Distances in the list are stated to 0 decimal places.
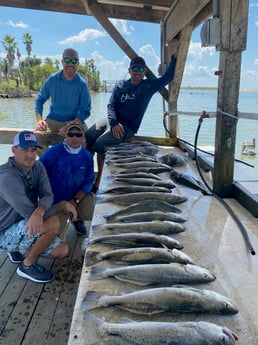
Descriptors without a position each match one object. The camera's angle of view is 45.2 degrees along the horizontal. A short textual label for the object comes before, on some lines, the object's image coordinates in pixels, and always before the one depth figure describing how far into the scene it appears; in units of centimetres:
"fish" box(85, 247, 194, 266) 176
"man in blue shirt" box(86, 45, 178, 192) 484
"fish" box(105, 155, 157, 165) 393
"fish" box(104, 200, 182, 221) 251
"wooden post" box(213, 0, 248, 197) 267
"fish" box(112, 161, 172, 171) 372
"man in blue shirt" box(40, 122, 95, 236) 366
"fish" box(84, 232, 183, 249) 196
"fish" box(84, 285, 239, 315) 140
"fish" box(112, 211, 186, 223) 232
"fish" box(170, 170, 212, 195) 316
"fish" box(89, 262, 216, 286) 159
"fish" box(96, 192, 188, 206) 272
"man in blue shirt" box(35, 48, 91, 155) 475
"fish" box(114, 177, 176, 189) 311
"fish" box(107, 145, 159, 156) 433
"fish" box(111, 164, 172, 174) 353
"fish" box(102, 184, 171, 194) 294
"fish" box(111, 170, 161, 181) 332
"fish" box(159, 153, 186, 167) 407
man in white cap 272
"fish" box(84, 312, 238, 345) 119
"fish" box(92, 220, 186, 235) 214
